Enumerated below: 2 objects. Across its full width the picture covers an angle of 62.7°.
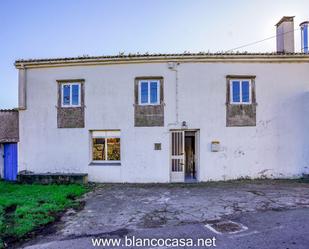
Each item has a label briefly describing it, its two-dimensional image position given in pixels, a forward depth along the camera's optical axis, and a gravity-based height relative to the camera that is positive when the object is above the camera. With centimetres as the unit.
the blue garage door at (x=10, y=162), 1335 -173
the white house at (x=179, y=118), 1265 +56
